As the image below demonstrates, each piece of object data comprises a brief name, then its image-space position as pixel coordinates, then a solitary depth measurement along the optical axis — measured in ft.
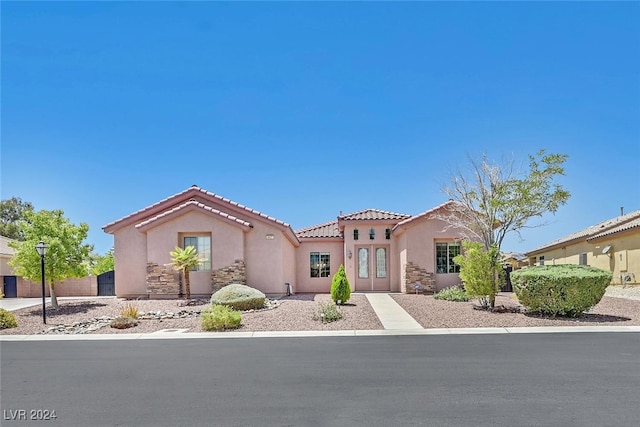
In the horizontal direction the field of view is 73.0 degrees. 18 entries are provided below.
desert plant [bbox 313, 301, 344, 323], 42.34
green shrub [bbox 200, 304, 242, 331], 38.81
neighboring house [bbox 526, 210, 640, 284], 69.92
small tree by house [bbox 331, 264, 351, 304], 53.31
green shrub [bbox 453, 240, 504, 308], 46.47
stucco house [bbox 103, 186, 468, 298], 63.36
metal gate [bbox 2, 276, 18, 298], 80.79
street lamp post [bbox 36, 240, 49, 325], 46.26
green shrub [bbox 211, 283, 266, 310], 49.80
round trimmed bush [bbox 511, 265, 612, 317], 40.81
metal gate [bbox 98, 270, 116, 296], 80.89
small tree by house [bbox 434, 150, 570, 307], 49.24
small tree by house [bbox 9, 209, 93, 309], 53.01
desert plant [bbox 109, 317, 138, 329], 40.86
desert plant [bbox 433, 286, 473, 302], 58.13
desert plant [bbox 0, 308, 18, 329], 42.44
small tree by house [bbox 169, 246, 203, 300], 57.82
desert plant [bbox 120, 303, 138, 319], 44.11
